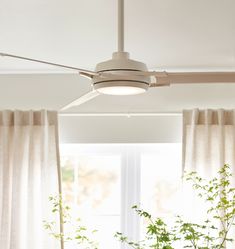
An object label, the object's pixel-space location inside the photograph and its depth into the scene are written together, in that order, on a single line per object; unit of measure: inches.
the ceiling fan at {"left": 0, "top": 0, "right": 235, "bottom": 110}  113.7
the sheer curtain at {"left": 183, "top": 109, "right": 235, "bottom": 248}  222.9
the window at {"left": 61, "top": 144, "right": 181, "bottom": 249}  237.7
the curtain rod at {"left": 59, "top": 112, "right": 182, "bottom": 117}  230.8
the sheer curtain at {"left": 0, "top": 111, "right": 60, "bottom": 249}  224.1
